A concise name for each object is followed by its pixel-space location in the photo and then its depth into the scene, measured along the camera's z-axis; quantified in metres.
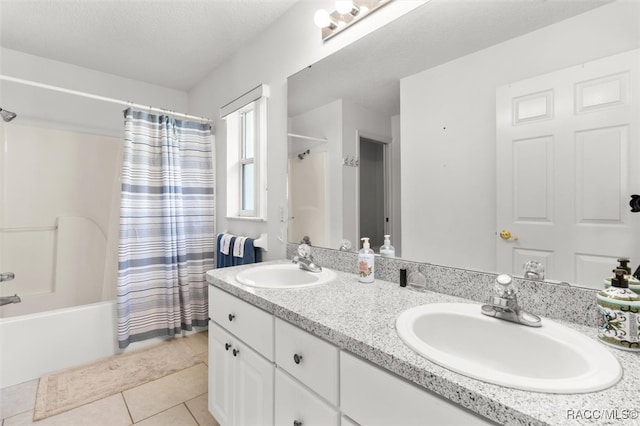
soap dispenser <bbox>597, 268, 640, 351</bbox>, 0.65
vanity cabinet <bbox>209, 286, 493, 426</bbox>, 0.64
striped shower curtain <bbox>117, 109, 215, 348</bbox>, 2.22
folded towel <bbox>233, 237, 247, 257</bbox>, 2.13
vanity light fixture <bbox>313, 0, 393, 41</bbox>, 1.40
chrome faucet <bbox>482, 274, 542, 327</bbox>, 0.81
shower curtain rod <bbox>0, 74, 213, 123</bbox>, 1.85
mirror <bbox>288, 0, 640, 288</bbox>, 0.83
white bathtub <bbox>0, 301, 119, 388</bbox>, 1.85
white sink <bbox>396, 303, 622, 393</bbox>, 0.55
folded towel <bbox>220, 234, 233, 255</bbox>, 2.27
